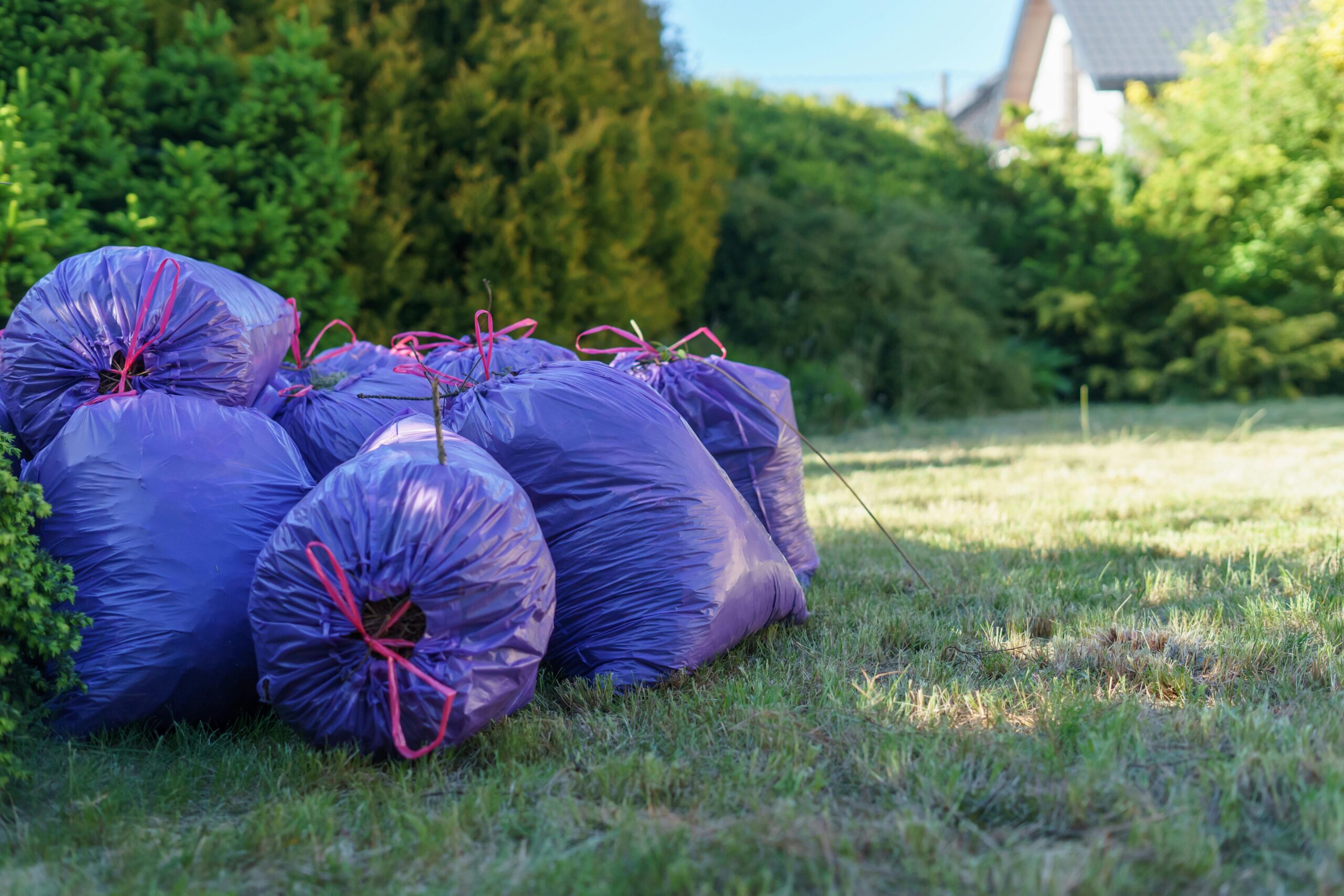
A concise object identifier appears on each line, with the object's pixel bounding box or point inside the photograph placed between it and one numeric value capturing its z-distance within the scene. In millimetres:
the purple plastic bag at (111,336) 2283
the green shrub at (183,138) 4367
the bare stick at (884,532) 2912
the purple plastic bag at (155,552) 1985
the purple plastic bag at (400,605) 1738
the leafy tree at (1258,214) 10438
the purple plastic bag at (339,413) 2674
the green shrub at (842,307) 9352
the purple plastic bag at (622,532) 2232
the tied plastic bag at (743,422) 2986
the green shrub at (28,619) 1812
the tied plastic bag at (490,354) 2639
